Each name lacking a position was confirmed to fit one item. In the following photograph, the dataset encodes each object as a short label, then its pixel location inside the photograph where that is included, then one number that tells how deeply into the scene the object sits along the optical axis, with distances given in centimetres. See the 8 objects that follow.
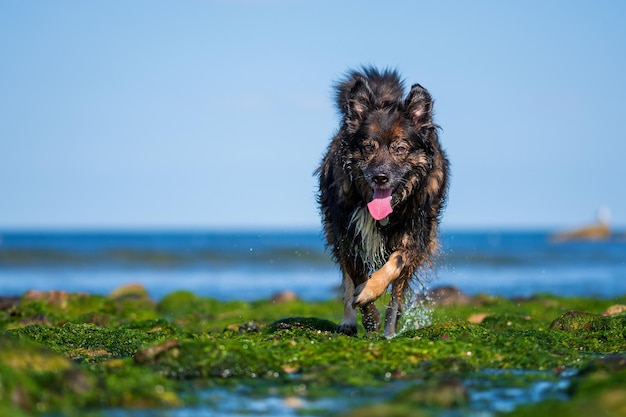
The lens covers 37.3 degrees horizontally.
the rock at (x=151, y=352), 822
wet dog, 1104
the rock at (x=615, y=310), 1422
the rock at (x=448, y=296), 2034
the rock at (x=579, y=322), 1173
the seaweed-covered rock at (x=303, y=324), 1171
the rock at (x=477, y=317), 1527
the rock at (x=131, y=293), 2233
